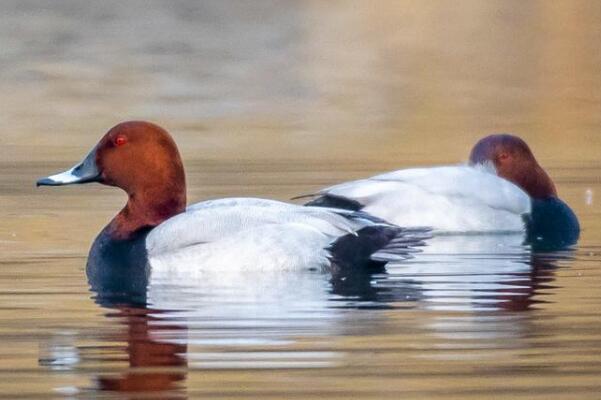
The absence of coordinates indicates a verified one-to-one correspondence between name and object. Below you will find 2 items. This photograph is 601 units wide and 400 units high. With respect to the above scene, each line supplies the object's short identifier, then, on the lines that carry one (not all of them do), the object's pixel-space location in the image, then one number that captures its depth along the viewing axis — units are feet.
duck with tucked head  70.28
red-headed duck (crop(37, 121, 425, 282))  55.77
